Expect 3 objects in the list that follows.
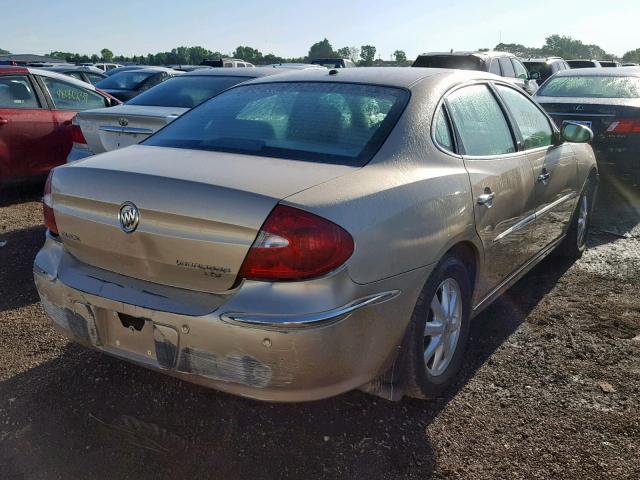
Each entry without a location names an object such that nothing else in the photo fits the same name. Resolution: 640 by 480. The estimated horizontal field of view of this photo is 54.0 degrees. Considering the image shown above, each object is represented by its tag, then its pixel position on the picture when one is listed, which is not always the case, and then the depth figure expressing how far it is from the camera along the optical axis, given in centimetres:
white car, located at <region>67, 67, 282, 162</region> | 561
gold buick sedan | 226
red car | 666
